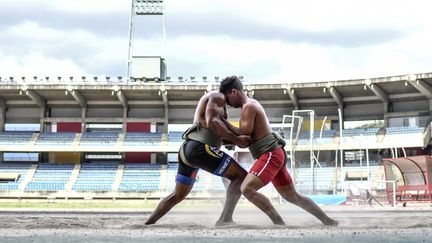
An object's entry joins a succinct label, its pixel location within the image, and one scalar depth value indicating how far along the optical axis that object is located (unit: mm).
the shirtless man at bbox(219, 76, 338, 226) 7258
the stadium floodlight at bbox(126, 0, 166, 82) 54375
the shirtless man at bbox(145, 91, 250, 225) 7367
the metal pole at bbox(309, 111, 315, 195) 20312
